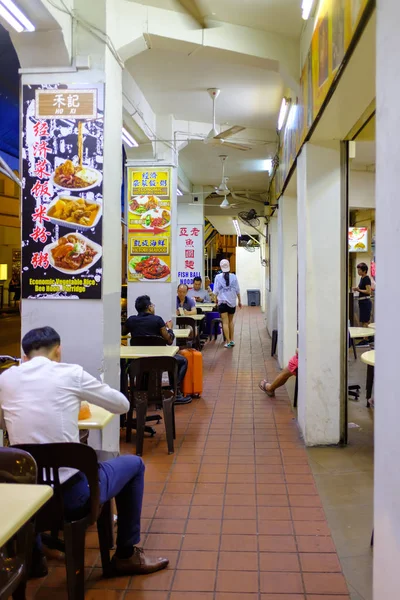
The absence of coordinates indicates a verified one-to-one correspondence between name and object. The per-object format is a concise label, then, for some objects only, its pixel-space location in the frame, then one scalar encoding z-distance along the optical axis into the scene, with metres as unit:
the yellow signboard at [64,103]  4.39
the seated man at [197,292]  12.55
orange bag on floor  7.36
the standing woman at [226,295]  11.82
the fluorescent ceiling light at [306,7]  4.09
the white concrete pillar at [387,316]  2.17
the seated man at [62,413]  2.76
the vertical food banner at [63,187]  4.41
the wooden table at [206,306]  12.15
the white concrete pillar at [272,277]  12.83
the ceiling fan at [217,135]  7.75
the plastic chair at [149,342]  5.95
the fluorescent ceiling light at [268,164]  12.88
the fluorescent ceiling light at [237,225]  21.67
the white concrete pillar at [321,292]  5.24
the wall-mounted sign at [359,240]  11.40
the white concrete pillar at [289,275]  8.98
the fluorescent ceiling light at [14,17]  3.69
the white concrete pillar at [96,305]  4.41
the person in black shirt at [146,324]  6.47
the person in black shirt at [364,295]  10.77
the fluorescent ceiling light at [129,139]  8.16
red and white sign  16.31
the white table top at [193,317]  9.73
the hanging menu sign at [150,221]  9.36
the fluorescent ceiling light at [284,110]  7.18
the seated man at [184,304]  10.28
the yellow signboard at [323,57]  3.14
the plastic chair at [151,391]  5.16
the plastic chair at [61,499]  2.60
